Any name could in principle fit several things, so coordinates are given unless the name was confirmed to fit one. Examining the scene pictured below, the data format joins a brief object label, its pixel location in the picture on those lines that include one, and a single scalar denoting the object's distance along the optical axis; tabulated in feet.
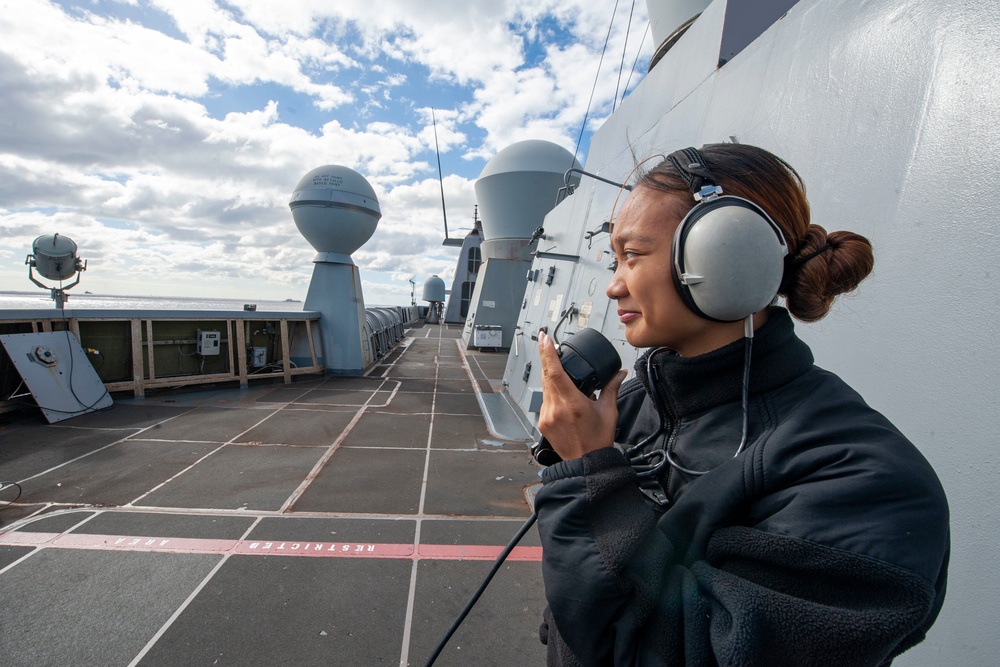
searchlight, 22.34
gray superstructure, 4.09
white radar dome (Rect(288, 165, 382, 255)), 32.40
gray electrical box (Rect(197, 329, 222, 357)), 27.50
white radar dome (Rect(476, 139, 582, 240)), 54.39
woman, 1.89
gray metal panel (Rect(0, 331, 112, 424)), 18.92
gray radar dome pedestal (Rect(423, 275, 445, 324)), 131.03
